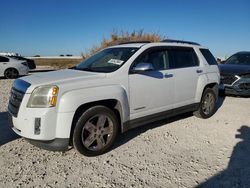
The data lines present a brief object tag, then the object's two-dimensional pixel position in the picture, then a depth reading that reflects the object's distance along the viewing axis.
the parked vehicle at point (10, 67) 11.29
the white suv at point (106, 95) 2.76
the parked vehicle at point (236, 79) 6.61
